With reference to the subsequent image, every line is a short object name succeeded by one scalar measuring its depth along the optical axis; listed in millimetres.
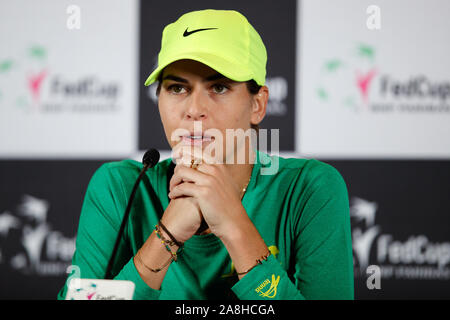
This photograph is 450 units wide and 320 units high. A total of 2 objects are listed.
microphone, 4829
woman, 4890
